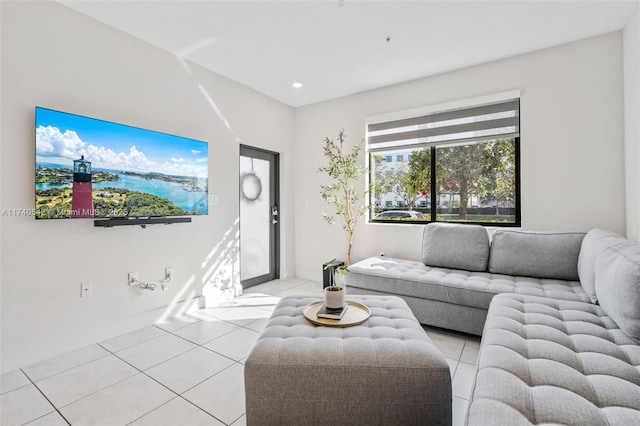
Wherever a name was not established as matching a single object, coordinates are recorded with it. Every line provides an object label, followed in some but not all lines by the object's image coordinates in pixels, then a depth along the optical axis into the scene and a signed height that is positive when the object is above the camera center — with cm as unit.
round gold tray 180 -64
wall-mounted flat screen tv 225 +38
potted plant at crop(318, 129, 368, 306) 405 +26
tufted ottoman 138 -79
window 335 +60
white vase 193 -54
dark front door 417 -4
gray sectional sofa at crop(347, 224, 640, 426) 104 -62
